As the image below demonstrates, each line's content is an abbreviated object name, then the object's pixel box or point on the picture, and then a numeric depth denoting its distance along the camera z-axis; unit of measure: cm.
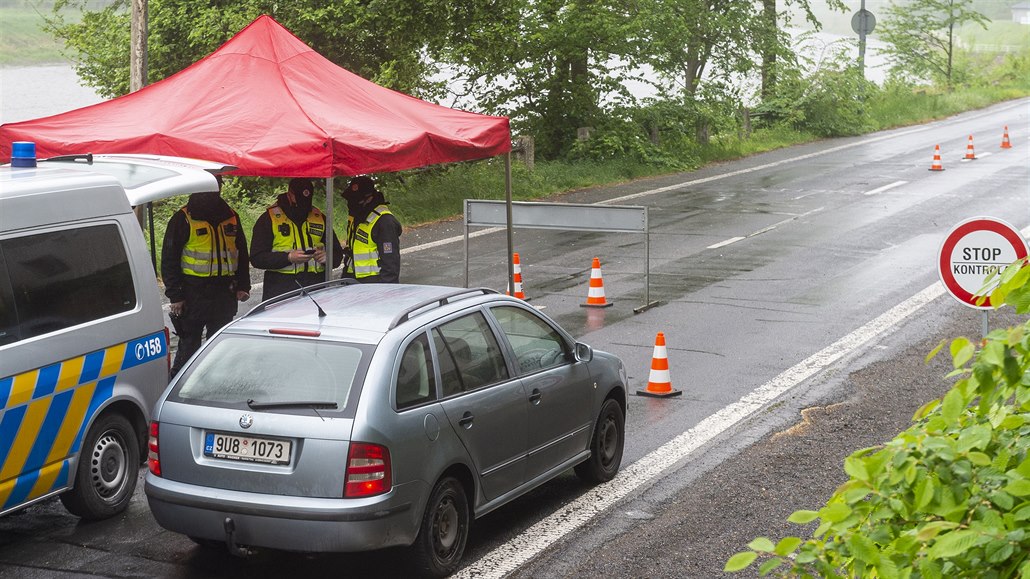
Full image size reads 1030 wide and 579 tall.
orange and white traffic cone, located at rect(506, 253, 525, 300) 1432
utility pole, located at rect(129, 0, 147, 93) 1545
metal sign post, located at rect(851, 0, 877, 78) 4312
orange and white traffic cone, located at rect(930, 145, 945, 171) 2758
